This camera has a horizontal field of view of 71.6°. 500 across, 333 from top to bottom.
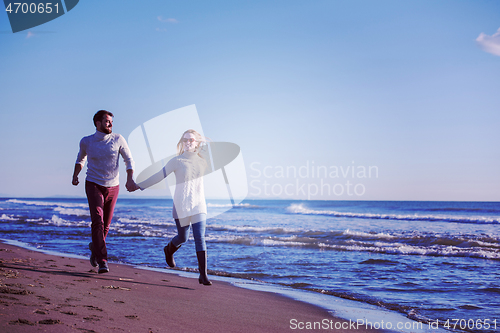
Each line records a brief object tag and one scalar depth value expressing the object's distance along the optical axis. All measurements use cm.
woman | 417
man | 457
